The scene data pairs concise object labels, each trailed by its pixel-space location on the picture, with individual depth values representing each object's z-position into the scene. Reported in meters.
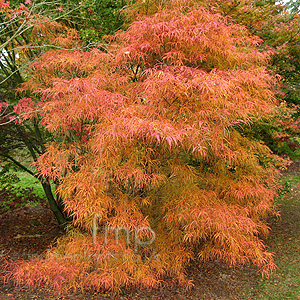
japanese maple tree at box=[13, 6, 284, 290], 2.91
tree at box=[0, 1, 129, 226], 4.29
